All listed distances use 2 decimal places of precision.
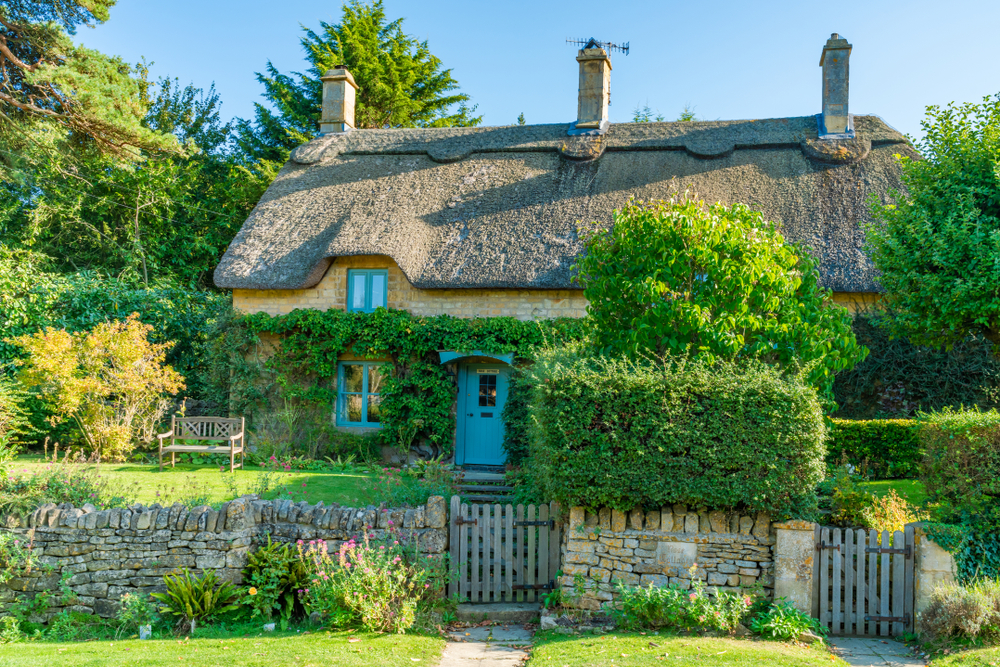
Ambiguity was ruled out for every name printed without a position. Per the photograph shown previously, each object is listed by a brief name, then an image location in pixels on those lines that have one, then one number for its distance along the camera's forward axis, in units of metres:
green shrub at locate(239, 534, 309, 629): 6.71
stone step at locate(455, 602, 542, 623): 6.91
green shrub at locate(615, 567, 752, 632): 6.04
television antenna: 15.92
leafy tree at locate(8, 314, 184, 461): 11.05
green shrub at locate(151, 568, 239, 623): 6.64
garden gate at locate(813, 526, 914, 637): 6.37
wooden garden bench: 10.65
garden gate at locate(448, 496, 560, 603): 7.19
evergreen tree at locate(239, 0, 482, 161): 22.58
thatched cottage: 12.73
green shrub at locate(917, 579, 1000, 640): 5.63
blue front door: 13.02
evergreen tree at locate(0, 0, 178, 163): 12.82
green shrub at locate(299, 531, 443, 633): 6.31
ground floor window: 13.31
